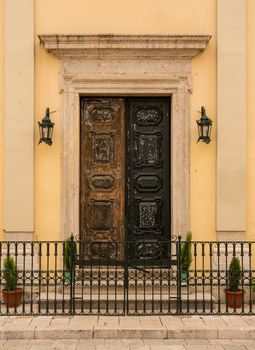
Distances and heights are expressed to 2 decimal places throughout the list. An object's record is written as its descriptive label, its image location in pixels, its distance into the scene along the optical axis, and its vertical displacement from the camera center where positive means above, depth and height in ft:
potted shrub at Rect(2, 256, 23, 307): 29.96 -5.62
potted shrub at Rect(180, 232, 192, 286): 30.96 -4.48
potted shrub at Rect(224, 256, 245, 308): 29.81 -5.48
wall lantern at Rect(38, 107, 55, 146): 32.17 +2.37
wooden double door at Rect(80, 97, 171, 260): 34.04 -0.14
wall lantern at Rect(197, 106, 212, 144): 32.48 +2.55
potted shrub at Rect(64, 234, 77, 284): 28.19 -4.14
